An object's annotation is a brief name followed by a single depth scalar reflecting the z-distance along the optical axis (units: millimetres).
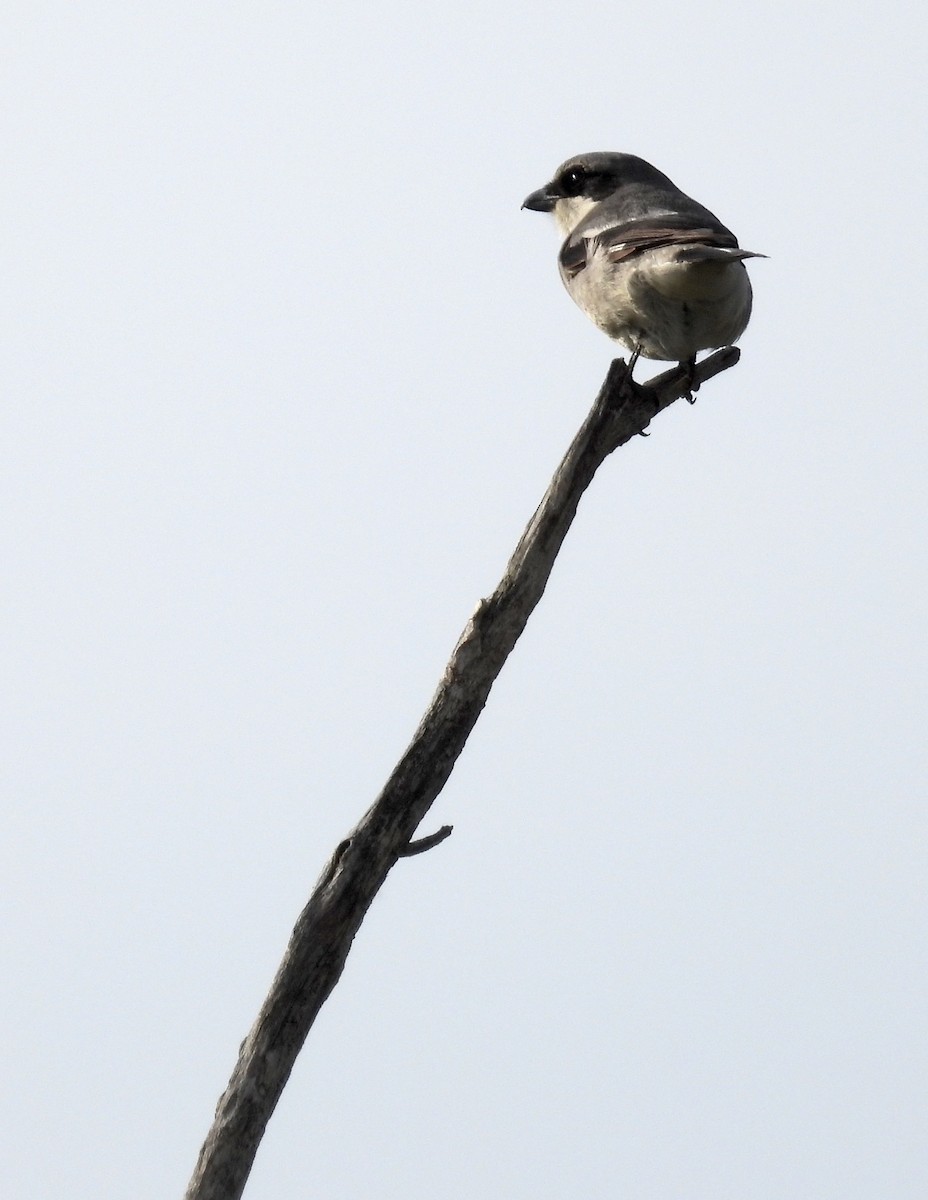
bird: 13398
